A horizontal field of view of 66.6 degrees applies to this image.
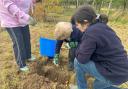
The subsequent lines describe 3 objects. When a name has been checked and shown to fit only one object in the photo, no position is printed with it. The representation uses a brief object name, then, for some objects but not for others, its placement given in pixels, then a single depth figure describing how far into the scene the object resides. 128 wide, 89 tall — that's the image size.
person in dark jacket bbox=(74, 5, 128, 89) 1.03
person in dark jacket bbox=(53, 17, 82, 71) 1.29
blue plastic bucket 1.47
